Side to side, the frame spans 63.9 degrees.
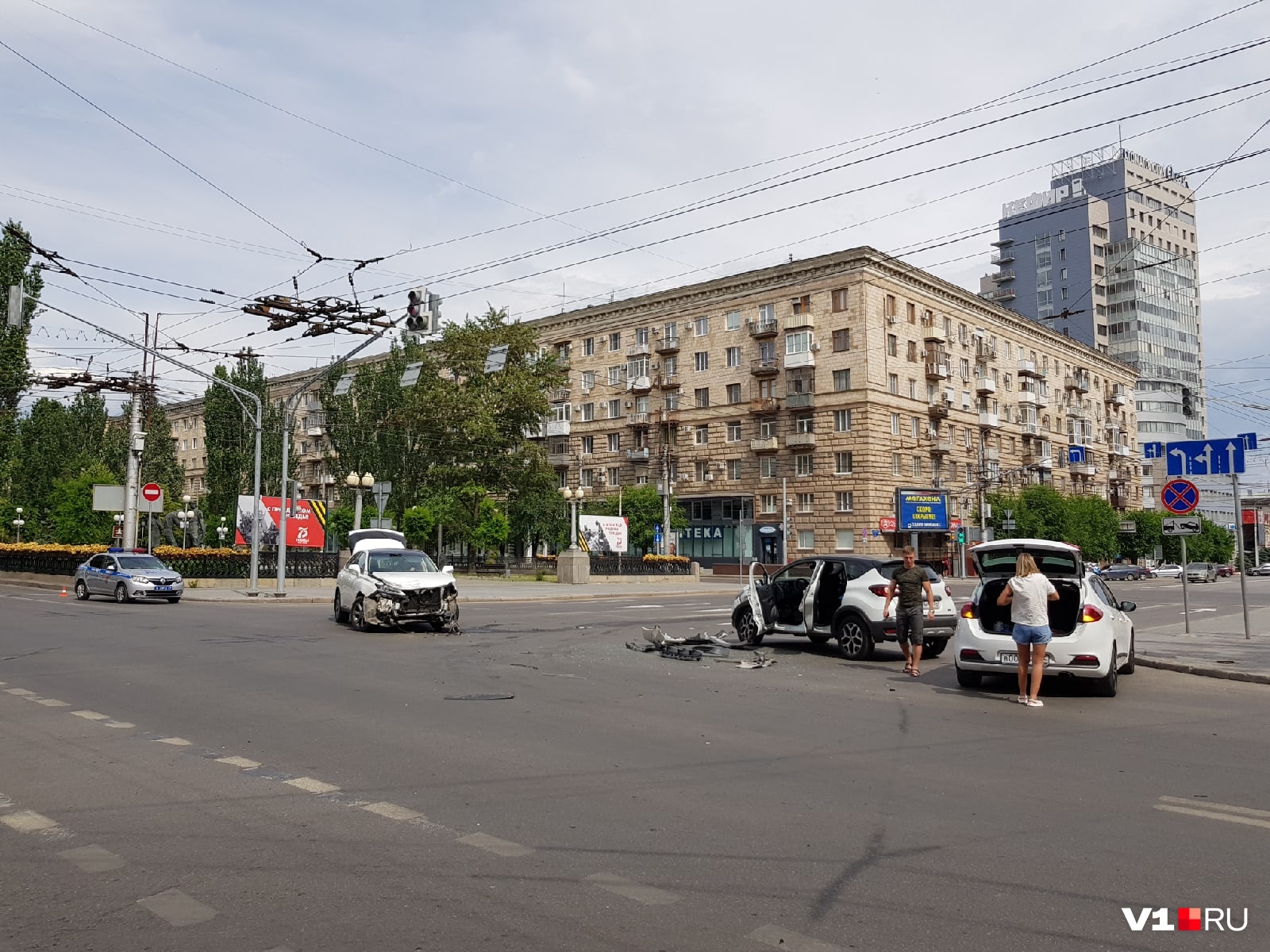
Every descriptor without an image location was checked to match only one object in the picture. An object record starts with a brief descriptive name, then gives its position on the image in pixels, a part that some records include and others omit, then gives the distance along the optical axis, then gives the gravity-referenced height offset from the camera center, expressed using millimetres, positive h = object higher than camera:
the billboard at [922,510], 64125 +2003
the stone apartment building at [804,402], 63250 +9625
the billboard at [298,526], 47812 +683
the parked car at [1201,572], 69750 -2058
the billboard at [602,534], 50719 +344
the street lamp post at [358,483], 39625 +2394
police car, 29688 -1158
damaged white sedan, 18984 -974
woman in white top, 10859 -769
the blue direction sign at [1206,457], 17969 +1561
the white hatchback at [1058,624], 11539 -982
